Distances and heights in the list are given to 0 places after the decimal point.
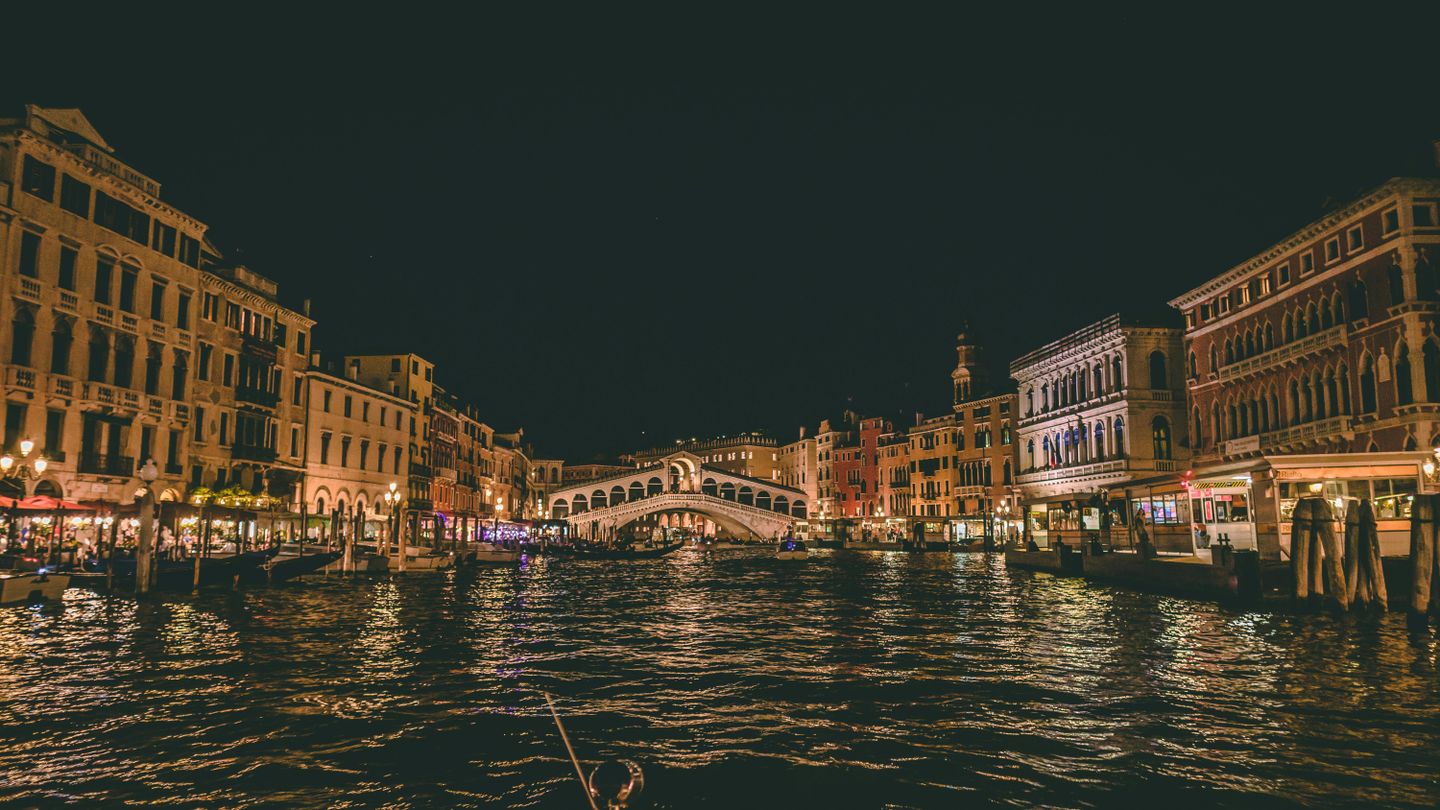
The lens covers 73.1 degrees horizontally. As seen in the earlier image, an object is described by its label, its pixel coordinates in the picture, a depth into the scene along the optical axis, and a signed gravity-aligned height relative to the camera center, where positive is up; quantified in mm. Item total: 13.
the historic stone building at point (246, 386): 37812 +5976
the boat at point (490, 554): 47938 -1176
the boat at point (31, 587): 19766 -1229
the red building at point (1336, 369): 27203 +5575
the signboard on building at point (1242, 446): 38438 +3523
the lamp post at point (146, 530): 22453 -35
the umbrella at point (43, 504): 22500 +556
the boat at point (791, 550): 59438 -1174
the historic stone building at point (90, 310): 27953 +6900
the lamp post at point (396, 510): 39944 +1048
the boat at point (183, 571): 25219 -1120
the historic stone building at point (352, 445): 47406 +4475
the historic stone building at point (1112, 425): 48812 +5665
